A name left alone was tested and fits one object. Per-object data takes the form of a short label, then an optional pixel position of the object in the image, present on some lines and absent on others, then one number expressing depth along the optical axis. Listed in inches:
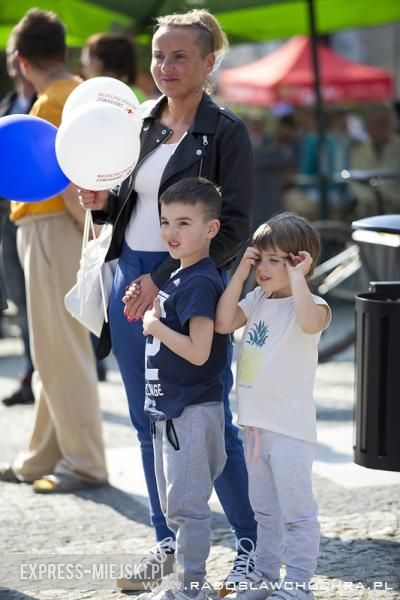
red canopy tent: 1364.4
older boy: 271.3
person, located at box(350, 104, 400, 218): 840.3
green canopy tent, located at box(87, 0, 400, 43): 869.2
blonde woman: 291.9
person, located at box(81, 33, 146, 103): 497.7
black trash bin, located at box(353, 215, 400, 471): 289.3
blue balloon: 299.7
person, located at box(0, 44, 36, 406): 511.2
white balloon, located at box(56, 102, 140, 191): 282.0
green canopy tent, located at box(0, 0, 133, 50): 832.9
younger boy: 268.5
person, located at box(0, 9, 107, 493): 404.5
